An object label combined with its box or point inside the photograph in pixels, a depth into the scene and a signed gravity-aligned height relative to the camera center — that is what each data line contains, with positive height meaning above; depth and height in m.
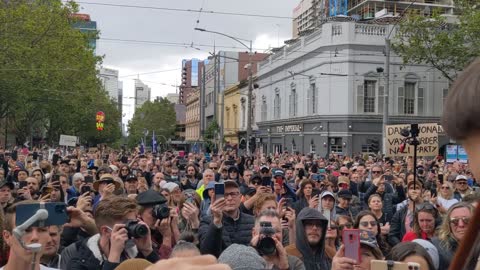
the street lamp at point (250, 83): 29.83 +3.40
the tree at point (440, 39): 34.25 +6.61
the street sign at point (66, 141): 29.35 +0.20
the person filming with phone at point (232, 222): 5.67 -0.77
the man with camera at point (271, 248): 3.99 -0.70
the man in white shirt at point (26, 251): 2.81 -0.52
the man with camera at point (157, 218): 5.32 -0.66
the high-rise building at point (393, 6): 56.30 +14.27
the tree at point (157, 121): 107.44 +4.70
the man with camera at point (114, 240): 3.95 -0.70
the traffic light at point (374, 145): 27.20 +0.22
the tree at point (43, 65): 32.72 +4.96
